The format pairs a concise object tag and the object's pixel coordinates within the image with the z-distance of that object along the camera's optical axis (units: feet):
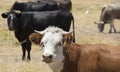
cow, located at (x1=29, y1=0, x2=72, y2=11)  87.03
